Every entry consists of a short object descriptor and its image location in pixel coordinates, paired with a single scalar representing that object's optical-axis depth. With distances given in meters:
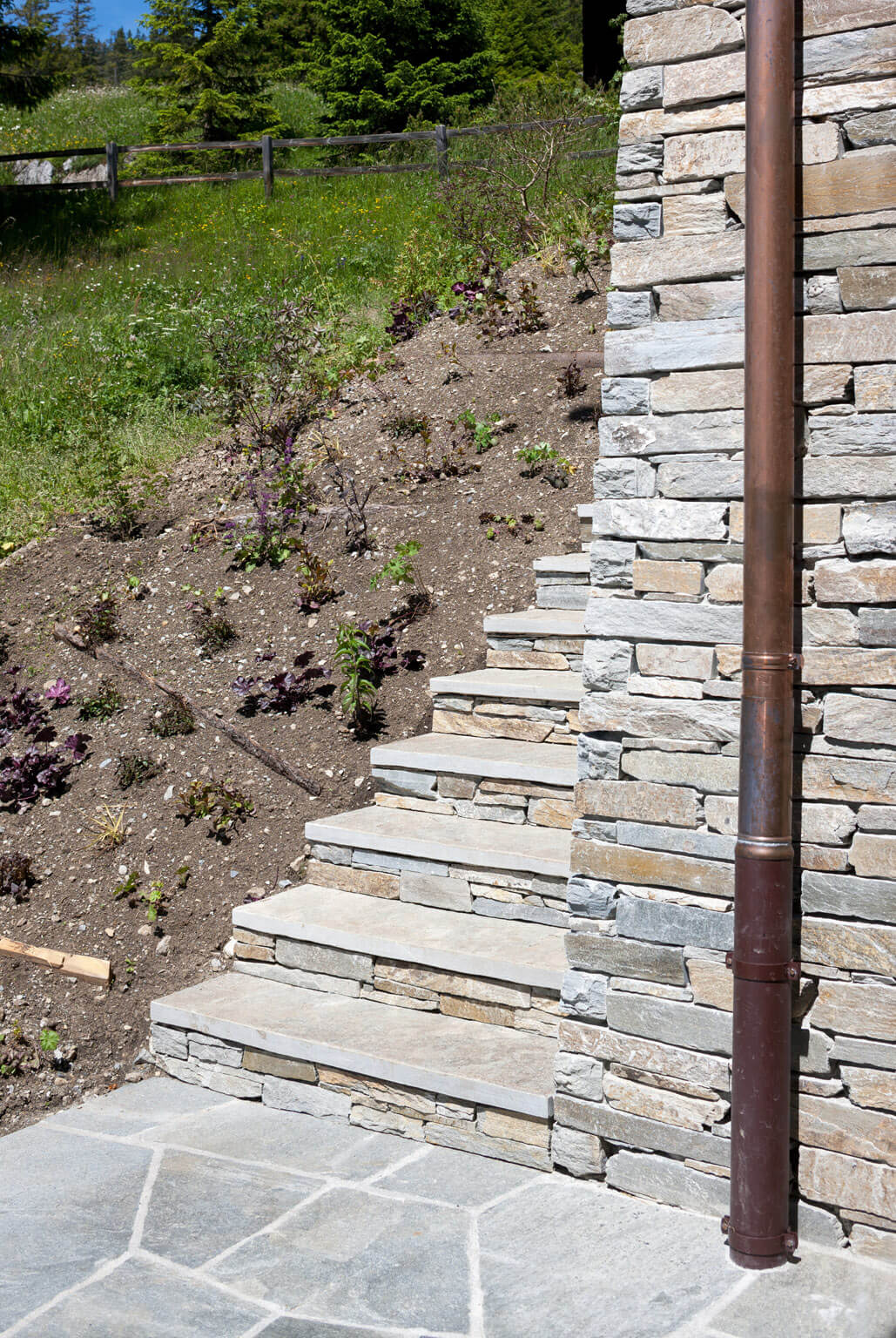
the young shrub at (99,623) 5.39
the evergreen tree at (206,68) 17.48
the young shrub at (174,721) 4.82
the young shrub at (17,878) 4.23
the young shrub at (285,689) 4.76
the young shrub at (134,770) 4.62
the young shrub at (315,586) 5.27
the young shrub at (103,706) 5.04
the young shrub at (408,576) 5.01
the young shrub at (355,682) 4.54
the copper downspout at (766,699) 2.36
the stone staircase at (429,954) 3.05
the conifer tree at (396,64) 16.27
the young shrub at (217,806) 4.34
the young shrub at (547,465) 5.67
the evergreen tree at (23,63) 12.53
